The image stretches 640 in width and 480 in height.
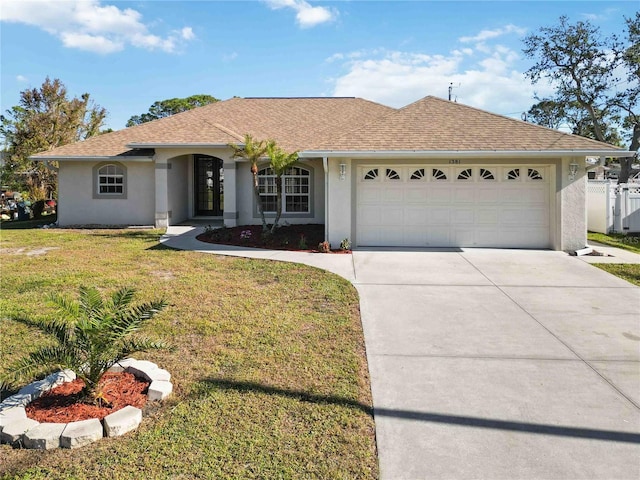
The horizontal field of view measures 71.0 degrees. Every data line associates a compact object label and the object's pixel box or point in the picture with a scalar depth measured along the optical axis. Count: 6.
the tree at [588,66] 26.83
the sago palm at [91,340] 3.45
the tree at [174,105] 53.53
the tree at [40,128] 26.98
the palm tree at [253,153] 13.04
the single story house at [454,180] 11.49
